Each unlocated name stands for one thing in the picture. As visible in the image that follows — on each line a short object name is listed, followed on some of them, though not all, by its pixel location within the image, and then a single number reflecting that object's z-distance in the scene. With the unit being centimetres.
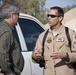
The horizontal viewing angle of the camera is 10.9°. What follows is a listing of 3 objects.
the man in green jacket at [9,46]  447
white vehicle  602
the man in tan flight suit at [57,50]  494
